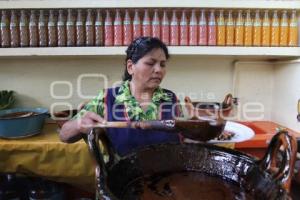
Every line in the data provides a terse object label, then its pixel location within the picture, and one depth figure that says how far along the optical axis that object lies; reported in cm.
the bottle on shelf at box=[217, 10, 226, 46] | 169
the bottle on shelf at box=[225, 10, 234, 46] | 169
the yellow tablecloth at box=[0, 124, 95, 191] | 147
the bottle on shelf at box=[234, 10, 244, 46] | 169
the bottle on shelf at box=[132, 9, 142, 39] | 167
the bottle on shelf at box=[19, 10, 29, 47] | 166
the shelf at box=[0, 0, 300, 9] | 161
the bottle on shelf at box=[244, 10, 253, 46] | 169
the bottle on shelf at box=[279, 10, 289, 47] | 170
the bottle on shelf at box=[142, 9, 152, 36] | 167
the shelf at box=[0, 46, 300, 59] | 164
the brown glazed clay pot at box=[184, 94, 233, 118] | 151
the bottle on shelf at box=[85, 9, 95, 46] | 165
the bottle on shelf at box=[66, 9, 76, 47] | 165
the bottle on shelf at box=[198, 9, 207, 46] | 168
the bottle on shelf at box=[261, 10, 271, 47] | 170
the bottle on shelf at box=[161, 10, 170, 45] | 167
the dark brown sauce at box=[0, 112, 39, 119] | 152
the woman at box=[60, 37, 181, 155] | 108
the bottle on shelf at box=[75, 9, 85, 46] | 165
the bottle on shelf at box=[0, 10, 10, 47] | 166
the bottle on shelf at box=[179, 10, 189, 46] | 168
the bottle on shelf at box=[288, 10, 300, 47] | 169
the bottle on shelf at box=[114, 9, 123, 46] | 166
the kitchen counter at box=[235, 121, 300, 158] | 155
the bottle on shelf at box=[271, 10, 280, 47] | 170
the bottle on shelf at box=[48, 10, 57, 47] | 165
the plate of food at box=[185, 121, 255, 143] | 144
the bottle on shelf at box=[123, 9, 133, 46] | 166
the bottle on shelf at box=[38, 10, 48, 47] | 165
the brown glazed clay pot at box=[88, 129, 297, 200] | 55
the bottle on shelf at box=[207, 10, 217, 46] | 168
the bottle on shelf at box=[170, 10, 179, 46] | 167
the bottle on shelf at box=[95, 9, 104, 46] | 166
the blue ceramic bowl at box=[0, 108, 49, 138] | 148
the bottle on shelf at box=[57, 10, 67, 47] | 165
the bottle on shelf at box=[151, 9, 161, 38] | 167
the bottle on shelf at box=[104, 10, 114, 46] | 166
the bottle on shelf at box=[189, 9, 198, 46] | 169
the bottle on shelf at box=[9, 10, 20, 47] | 166
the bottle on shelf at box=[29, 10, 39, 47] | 165
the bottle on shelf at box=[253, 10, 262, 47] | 169
